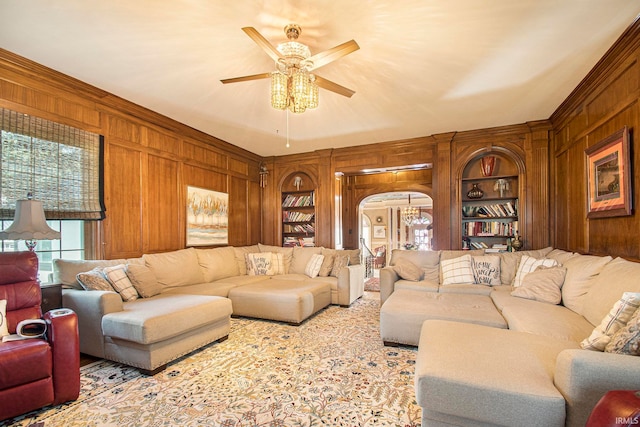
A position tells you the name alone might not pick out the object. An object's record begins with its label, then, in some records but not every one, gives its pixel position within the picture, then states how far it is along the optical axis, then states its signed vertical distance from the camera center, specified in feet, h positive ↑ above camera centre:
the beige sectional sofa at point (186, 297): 8.36 -2.84
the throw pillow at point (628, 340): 4.70 -1.94
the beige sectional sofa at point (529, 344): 4.51 -2.63
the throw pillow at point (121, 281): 10.04 -2.02
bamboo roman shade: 8.84 +1.70
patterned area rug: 6.31 -4.10
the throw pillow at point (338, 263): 16.01 -2.38
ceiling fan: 7.27 +3.81
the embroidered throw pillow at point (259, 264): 16.69 -2.47
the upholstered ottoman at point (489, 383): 4.60 -2.65
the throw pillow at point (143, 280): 10.64 -2.11
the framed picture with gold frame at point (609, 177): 8.50 +1.15
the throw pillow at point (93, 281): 9.37 -1.87
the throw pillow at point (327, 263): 16.23 -2.42
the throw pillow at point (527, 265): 11.43 -1.91
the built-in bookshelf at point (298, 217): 20.54 +0.07
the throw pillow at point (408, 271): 14.06 -2.47
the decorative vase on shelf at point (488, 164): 16.25 +2.73
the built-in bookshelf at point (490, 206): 16.10 +0.51
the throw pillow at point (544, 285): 9.86 -2.30
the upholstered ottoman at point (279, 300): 12.25 -3.38
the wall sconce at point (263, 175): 20.85 +2.93
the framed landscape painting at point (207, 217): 15.24 +0.11
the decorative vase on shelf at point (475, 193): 16.48 +1.26
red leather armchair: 6.09 -2.74
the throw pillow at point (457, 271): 13.16 -2.34
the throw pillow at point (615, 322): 5.30 -1.88
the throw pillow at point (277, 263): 16.90 -2.45
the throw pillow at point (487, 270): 12.91 -2.27
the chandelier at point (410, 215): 35.83 +0.23
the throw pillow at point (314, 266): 16.15 -2.52
